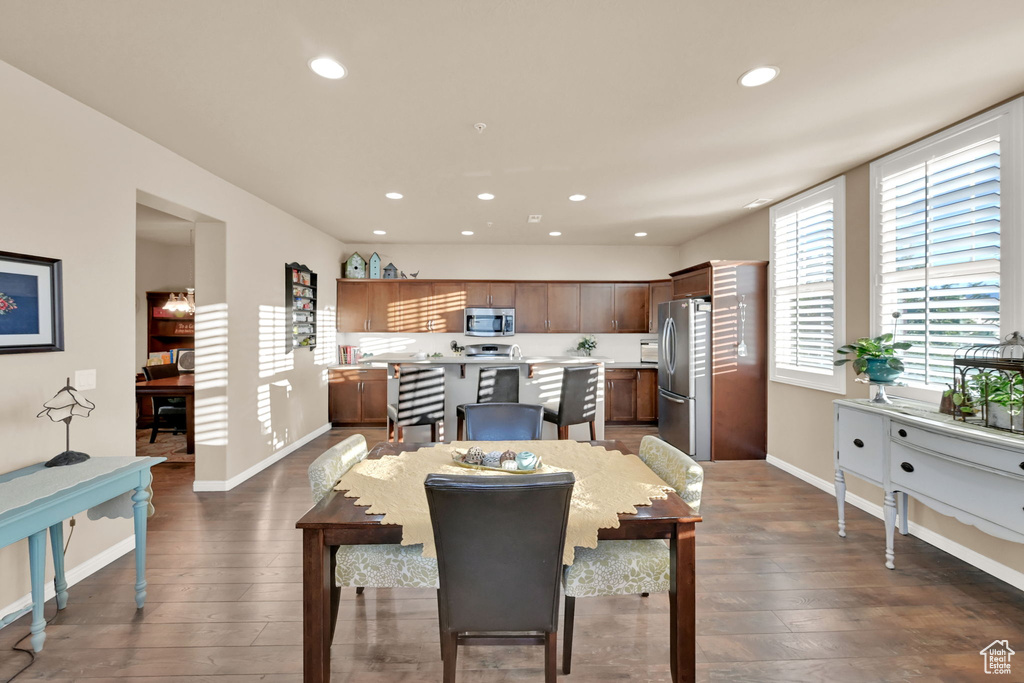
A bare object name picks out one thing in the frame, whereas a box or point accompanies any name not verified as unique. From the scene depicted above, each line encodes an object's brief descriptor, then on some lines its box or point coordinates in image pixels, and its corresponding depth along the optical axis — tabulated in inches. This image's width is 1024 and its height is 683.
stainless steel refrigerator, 190.1
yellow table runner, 61.7
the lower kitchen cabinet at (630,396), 259.9
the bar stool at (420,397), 161.3
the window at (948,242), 99.7
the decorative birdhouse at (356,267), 261.1
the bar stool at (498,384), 165.0
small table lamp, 89.1
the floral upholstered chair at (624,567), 68.9
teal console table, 70.9
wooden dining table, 62.2
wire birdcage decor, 85.7
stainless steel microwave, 263.1
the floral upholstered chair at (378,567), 71.0
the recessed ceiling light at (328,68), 84.4
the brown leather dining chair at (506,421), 109.5
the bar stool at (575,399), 161.6
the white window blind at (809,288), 150.2
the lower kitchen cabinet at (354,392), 251.0
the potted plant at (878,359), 117.8
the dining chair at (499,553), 53.8
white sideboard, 82.3
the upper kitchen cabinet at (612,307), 267.6
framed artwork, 85.0
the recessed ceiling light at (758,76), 86.7
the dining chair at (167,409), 215.6
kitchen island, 187.9
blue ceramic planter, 118.2
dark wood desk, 174.6
